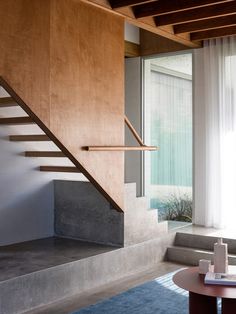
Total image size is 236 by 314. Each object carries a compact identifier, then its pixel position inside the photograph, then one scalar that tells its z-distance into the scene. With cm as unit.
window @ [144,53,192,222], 705
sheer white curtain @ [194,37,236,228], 645
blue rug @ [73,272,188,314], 400
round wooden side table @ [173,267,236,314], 310
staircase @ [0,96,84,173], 474
